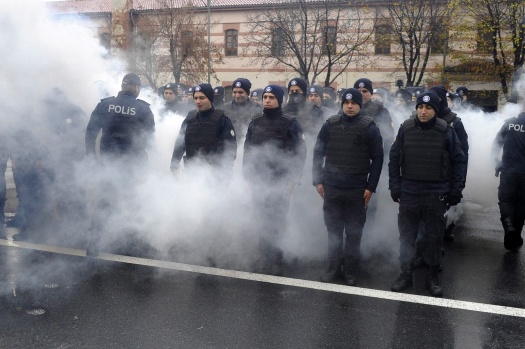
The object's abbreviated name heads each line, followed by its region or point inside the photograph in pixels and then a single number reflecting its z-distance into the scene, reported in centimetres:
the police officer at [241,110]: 723
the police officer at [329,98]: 958
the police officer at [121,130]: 600
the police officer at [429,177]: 506
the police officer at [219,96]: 969
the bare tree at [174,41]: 1775
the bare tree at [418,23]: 1978
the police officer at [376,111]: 715
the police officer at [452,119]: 591
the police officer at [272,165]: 564
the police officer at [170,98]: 905
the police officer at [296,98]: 735
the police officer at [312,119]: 747
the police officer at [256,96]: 1007
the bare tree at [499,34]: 1877
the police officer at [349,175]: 534
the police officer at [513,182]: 650
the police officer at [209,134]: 596
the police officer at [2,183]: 652
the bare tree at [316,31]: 2041
